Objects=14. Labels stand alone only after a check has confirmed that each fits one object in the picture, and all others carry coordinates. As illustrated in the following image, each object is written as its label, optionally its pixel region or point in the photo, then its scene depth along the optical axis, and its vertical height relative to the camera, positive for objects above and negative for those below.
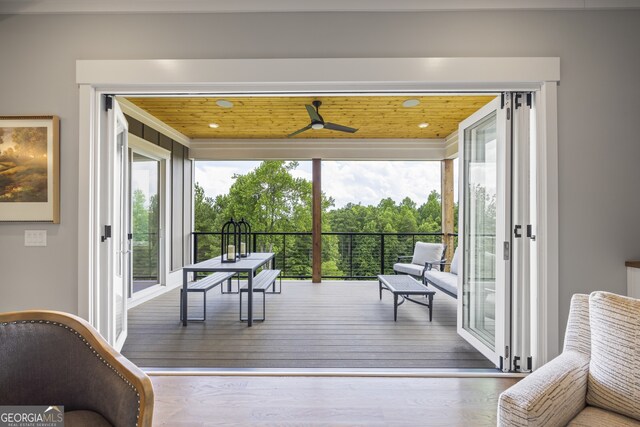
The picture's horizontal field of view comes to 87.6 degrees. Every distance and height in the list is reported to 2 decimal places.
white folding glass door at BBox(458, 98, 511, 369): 2.40 -0.12
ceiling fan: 3.80 +1.14
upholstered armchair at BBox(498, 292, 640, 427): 1.09 -0.59
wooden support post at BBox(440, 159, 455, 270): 6.04 +0.19
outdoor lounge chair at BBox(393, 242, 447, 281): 5.29 -0.70
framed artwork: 2.21 +0.33
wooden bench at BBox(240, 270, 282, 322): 3.68 -0.78
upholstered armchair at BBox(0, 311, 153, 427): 1.20 -0.53
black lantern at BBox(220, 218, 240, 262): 4.06 -0.45
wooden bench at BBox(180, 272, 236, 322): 3.48 -0.76
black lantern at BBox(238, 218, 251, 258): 4.58 -0.45
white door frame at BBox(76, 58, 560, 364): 2.18 +0.90
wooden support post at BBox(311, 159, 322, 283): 5.93 -0.20
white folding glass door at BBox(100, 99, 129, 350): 2.36 -0.17
